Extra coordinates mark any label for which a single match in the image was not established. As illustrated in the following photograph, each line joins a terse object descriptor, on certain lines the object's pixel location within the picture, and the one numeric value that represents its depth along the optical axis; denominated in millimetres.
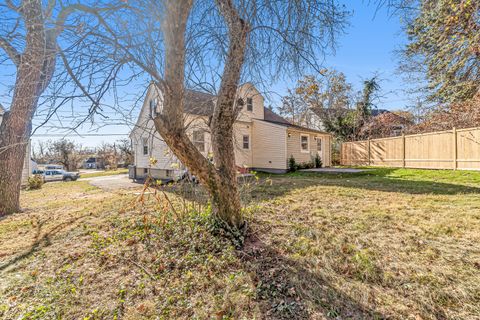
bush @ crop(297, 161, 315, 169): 14797
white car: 19172
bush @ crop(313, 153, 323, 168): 15900
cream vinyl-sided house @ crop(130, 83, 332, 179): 13875
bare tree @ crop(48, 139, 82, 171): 29297
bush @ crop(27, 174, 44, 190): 13488
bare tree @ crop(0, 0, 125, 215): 2502
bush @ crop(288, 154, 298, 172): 14141
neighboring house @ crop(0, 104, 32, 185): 15169
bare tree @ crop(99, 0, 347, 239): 2744
